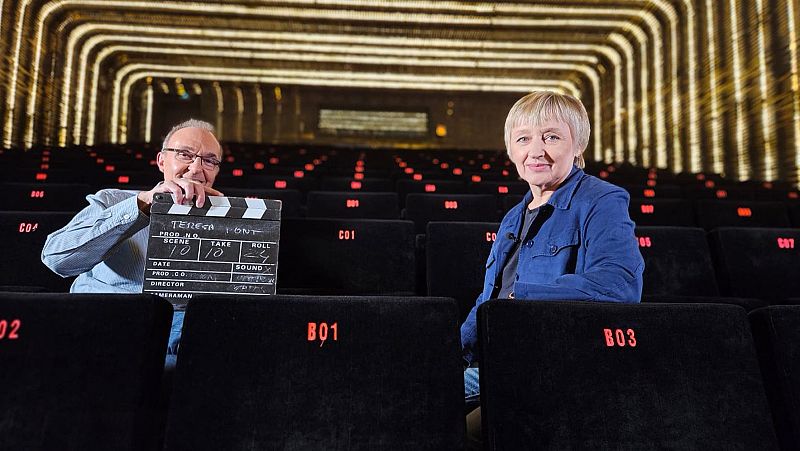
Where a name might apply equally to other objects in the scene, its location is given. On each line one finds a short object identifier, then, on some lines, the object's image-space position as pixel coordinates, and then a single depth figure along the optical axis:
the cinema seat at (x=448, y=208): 3.08
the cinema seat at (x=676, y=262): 2.15
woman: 1.21
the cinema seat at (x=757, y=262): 2.18
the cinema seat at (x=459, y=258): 2.07
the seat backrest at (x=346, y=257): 2.06
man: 1.48
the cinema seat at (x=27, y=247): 1.98
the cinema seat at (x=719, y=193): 4.35
